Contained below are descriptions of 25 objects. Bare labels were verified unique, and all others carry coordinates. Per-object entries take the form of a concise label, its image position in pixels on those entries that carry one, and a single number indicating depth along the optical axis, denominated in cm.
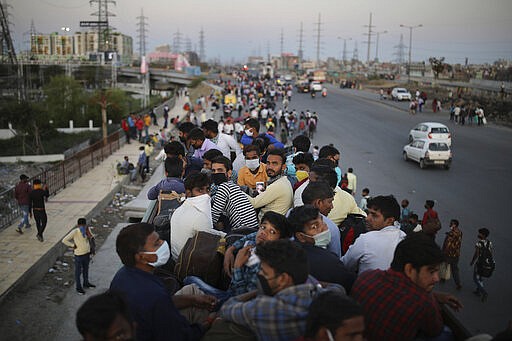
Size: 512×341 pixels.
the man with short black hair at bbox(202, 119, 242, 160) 867
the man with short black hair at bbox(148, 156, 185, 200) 570
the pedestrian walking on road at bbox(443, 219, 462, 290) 926
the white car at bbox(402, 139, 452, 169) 2103
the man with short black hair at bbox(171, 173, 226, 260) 454
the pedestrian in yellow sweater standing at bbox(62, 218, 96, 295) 961
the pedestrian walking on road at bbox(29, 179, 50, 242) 1238
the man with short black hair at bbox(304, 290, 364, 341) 251
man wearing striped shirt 502
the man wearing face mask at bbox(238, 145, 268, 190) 650
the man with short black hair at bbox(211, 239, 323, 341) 282
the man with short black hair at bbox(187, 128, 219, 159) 815
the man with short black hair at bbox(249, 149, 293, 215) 537
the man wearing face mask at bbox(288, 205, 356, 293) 356
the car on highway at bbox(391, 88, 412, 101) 5115
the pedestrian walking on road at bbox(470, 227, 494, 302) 863
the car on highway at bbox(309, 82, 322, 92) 5929
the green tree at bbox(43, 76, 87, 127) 4475
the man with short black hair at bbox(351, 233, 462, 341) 299
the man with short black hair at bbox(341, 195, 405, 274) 394
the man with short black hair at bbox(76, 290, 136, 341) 250
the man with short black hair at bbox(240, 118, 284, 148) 970
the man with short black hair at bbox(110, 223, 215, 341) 305
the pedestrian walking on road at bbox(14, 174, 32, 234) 1321
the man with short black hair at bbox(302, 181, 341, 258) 463
